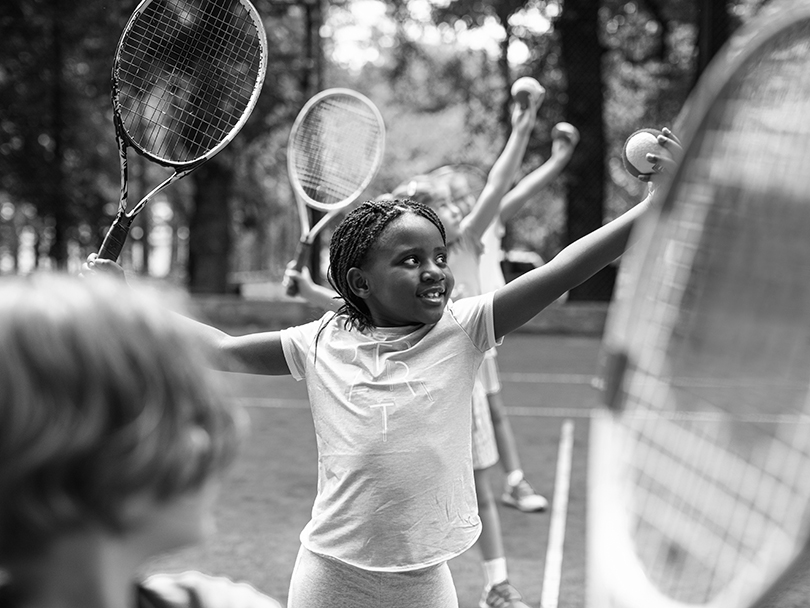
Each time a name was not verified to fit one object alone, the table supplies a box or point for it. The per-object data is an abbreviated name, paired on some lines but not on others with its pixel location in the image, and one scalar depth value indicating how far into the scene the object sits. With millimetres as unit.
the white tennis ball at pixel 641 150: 2248
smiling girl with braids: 2148
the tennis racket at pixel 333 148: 4293
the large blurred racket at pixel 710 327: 1321
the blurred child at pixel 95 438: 919
